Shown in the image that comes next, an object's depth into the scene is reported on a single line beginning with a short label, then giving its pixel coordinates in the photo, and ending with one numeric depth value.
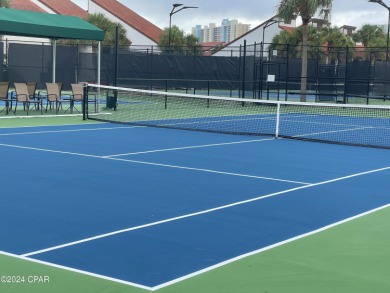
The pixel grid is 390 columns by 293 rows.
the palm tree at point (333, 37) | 59.31
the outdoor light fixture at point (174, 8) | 48.49
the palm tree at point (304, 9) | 33.88
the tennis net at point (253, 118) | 18.28
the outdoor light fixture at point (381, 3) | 42.95
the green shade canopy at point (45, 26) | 20.72
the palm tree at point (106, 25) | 54.70
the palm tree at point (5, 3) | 49.06
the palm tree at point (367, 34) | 72.38
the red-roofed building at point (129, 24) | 73.44
